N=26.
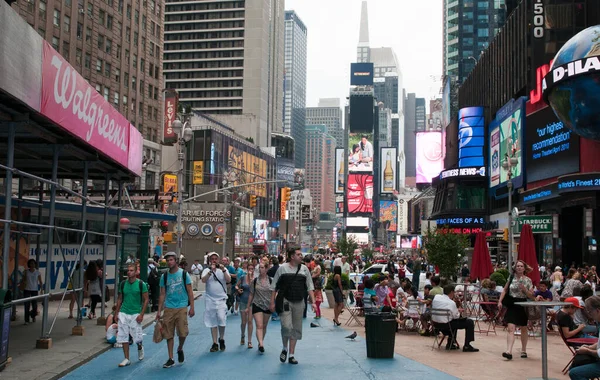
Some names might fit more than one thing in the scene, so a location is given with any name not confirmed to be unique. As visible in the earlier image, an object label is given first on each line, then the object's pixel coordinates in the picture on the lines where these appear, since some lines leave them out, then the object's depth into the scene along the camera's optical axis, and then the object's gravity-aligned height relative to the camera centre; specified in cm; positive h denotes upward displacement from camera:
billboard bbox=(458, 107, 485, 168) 7188 +1211
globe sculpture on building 3403 +874
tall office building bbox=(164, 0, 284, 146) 14475 +4112
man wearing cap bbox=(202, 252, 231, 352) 1296 -104
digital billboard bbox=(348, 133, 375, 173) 18542 +2516
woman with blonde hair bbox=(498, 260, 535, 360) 1221 -94
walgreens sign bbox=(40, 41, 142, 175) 1081 +251
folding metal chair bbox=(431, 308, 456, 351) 1326 -153
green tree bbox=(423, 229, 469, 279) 3256 -20
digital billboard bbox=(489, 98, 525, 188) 5569 +989
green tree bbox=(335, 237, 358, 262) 5894 -10
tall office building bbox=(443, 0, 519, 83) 13588 +4517
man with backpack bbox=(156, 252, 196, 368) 1136 -98
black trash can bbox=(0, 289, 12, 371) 974 -117
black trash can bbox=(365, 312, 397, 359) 1198 -156
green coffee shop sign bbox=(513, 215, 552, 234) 4581 +187
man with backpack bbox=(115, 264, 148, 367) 1140 -110
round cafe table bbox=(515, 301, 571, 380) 931 -118
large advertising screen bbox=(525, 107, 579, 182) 4494 +736
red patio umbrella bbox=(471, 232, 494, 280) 2400 -49
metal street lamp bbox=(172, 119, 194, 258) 2617 +409
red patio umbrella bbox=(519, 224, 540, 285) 2042 +6
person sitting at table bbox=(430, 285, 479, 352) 1324 -142
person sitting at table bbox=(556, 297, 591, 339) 1016 -115
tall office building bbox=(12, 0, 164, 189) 6581 +2129
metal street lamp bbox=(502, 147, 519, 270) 3006 +284
